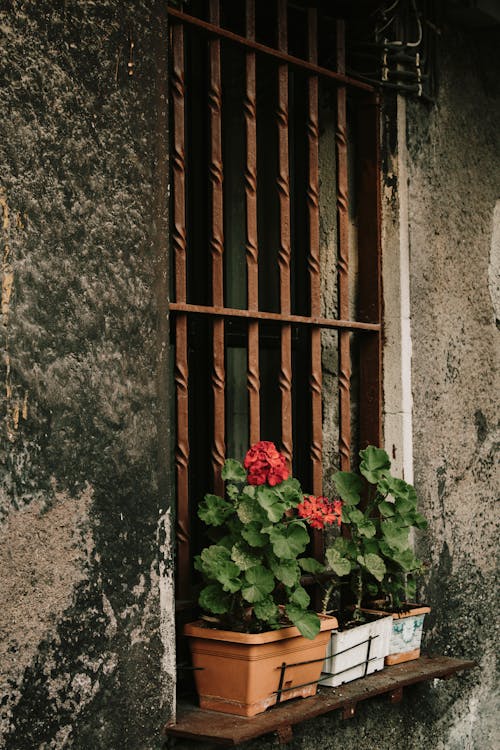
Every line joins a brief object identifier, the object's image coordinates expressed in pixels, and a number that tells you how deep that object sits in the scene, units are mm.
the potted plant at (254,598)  2770
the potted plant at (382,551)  3229
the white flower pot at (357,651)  3115
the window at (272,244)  3092
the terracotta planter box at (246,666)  2758
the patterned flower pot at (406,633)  3398
